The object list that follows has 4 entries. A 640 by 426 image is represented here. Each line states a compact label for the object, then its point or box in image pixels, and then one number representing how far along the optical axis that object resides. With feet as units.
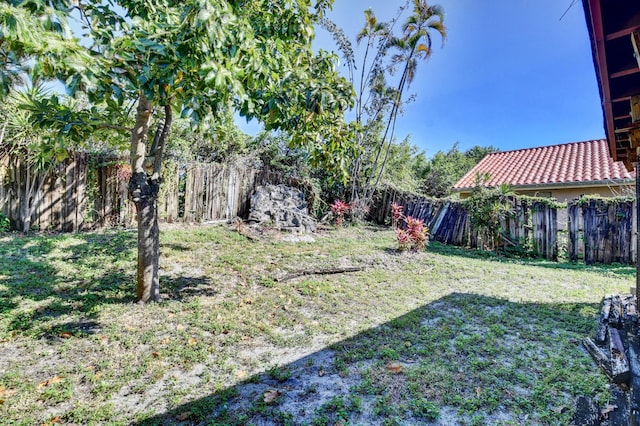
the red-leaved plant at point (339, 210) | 30.95
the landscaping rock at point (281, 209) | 26.35
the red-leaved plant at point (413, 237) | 21.47
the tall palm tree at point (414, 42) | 29.09
